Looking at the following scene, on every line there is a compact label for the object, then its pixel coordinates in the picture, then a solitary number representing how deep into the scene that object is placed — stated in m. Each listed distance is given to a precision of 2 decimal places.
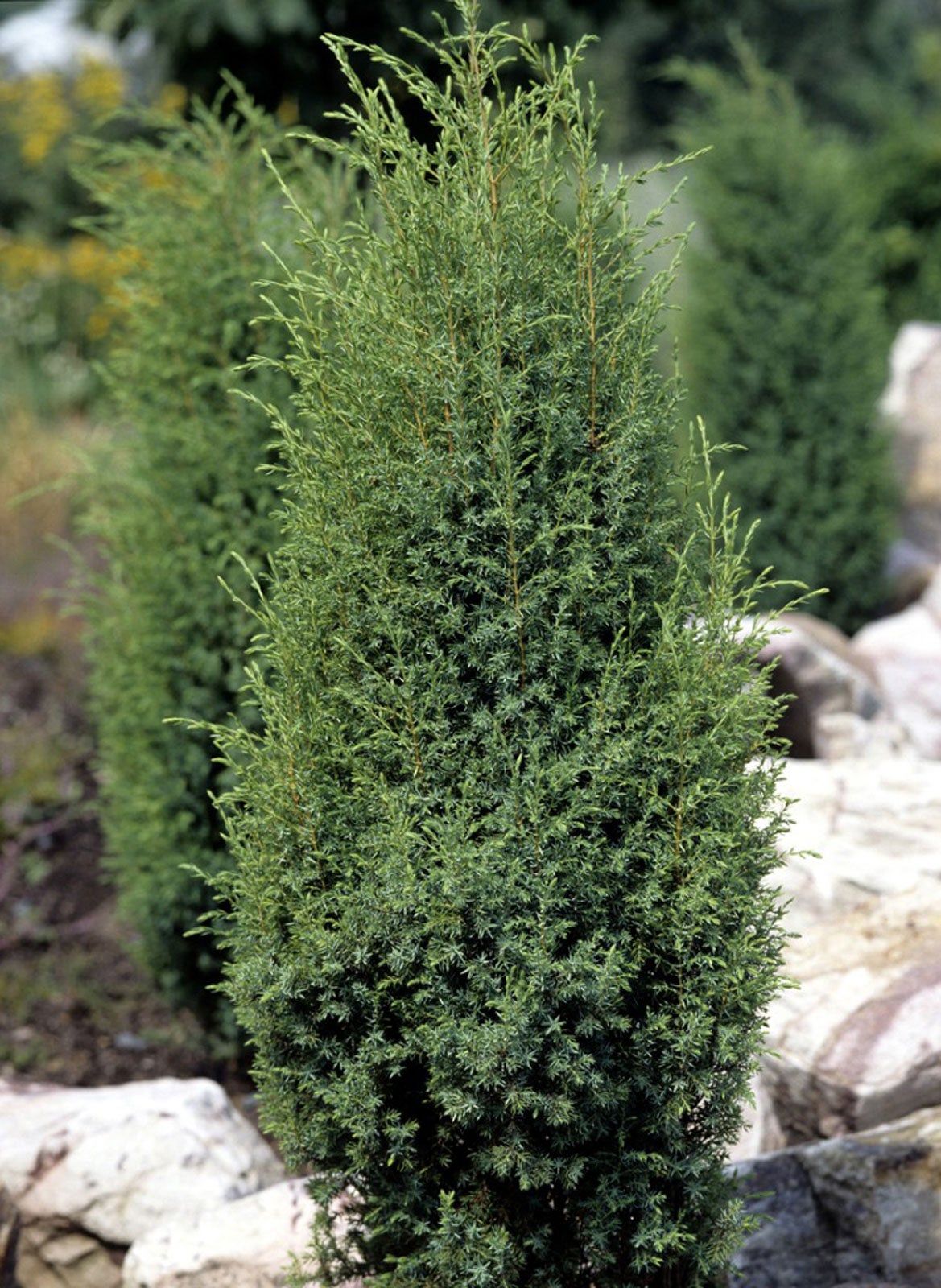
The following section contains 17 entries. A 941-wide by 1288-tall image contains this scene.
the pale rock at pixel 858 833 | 4.38
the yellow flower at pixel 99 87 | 13.88
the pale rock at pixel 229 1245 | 3.21
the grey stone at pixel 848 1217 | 3.24
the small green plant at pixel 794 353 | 7.50
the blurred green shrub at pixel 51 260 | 10.48
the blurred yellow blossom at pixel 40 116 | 13.36
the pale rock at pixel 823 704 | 5.78
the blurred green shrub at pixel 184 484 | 4.29
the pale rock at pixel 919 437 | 8.32
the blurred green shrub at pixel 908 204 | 10.95
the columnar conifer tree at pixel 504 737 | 2.48
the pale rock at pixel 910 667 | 6.43
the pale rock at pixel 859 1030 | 3.72
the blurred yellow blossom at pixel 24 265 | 11.95
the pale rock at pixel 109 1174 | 3.61
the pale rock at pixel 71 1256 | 3.63
